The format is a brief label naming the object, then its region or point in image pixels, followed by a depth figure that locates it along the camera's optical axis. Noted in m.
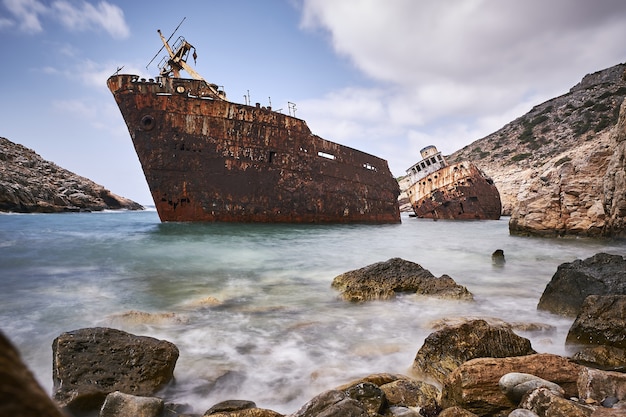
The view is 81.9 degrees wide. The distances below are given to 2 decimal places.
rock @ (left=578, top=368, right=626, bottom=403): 1.94
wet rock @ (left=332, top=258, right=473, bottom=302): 4.94
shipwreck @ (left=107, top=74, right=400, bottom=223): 12.07
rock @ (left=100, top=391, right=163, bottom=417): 2.12
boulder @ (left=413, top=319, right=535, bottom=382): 2.70
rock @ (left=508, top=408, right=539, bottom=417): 1.78
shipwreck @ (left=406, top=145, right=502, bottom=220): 22.70
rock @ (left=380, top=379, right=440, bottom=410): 2.20
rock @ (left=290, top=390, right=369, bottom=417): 1.81
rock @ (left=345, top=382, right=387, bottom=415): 2.01
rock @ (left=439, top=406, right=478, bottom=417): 1.91
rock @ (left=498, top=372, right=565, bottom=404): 2.03
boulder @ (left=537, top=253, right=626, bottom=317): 4.00
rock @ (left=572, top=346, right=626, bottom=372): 2.58
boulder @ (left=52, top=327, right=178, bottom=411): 2.38
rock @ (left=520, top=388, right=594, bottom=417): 1.71
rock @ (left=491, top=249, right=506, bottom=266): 7.94
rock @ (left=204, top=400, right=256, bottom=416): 2.23
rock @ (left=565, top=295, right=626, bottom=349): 2.82
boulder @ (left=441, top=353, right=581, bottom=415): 2.07
